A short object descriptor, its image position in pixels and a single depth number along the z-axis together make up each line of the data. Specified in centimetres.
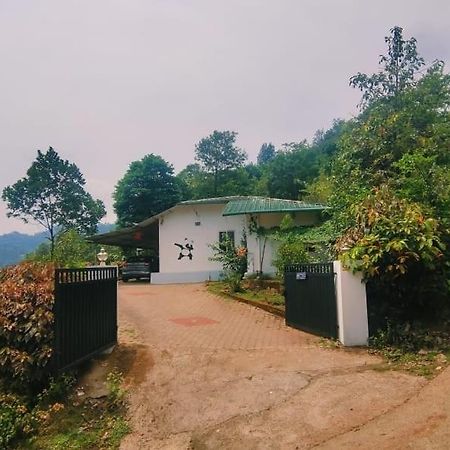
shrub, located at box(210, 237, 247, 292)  1590
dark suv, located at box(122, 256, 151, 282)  2249
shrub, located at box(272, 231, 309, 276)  1224
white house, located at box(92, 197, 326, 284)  1772
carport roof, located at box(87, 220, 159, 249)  2345
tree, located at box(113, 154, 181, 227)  3619
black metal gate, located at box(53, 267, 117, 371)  561
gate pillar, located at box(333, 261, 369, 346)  703
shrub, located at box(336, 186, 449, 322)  691
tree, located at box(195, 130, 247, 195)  4931
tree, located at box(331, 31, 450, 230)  1280
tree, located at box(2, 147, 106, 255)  4675
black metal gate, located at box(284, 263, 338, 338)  752
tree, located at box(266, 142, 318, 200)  3925
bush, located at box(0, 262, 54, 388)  548
